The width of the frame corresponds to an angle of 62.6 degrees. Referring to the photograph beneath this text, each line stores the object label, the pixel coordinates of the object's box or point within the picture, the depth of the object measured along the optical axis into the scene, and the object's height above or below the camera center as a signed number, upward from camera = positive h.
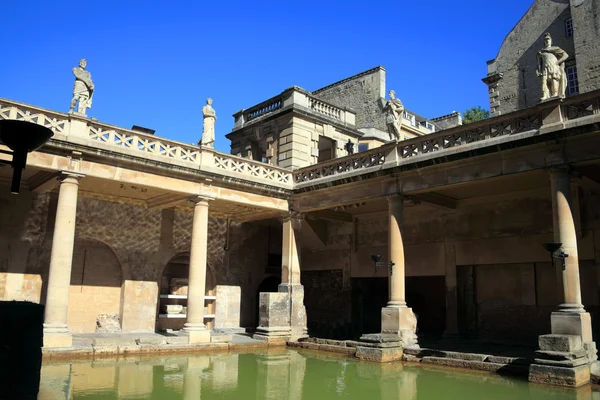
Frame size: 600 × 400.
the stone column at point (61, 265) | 12.44 +0.46
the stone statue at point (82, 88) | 14.09 +5.56
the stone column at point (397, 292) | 13.80 -0.06
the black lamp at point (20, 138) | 5.09 +1.52
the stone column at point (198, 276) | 14.90 +0.30
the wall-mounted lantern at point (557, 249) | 10.90 +0.94
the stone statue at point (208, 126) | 16.52 +5.30
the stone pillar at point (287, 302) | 16.61 -0.49
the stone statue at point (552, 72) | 11.97 +5.33
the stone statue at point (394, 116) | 15.21 +5.32
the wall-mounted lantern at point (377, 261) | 14.60 +0.84
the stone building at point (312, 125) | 21.17 +7.51
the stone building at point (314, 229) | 12.61 +2.07
